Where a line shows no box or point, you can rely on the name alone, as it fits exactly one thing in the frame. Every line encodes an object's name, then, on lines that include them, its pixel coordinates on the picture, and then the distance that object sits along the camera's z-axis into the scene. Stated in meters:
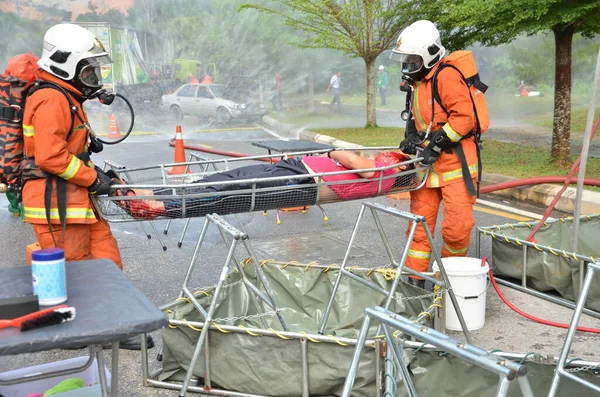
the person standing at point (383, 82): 27.05
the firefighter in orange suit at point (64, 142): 4.10
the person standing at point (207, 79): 24.44
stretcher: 4.46
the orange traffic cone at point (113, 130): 16.13
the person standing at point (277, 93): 24.57
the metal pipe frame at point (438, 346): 2.04
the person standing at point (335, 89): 24.48
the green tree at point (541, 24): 8.41
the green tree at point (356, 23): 14.84
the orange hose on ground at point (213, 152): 9.19
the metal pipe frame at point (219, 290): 3.61
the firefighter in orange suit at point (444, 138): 4.98
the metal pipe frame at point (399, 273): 3.88
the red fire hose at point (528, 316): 4.54
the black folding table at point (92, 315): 2.24
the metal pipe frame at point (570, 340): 3.05
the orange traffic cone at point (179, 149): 9.29
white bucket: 4.55
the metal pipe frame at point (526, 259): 4.83
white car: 21.12
